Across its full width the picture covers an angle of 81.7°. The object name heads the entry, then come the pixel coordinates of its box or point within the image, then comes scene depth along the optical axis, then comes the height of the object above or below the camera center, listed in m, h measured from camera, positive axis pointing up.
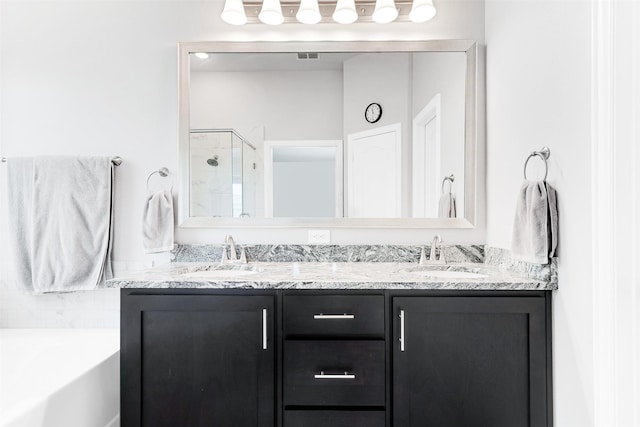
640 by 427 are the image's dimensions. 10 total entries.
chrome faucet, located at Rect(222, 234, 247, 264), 1.95 -0.23
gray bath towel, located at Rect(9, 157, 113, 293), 1.97 -0.06
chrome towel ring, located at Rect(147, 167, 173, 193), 2.04 +0.21
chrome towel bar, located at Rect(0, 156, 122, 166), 2.01 +0.27
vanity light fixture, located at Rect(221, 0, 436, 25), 1.95 +1.06
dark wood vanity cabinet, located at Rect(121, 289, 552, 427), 1.39 -0.58
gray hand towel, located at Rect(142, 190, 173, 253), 1.96 -0.08
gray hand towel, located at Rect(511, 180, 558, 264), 1.34 -0.04
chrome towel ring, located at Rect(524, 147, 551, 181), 1.40 +0.22
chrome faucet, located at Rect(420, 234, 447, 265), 1.91 -0.23
